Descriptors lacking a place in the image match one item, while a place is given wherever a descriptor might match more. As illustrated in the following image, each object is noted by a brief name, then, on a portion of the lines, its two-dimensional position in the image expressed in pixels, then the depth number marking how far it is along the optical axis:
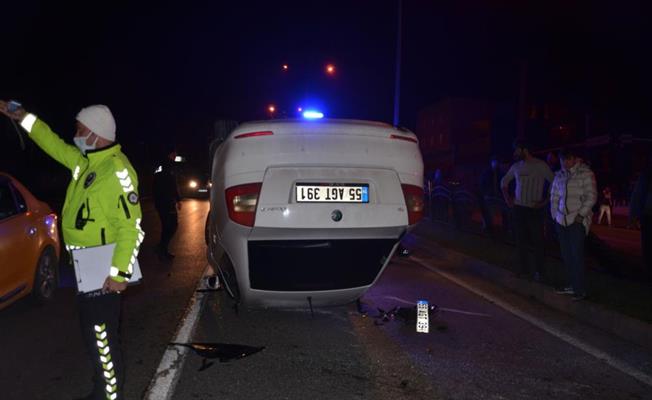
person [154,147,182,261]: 9.36
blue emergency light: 7.09
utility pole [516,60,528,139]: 22.38
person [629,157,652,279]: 7.38
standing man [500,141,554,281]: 7.41
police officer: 3.02
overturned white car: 4.48
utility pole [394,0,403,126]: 18.41
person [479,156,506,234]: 11.91
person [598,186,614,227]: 19.67
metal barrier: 11.57
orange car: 5.47
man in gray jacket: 6.44
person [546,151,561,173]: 9.09
